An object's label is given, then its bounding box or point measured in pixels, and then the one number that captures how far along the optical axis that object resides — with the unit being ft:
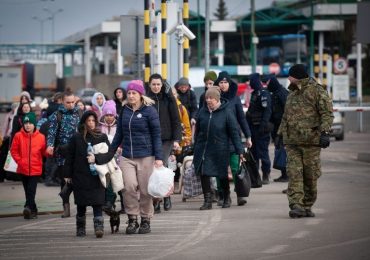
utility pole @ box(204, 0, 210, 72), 107.96
